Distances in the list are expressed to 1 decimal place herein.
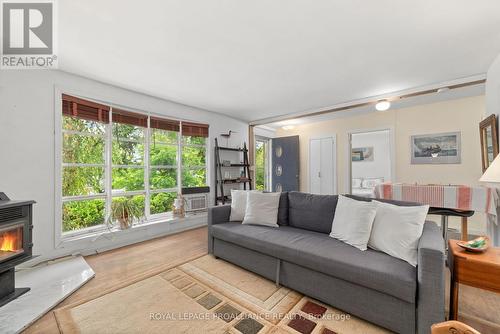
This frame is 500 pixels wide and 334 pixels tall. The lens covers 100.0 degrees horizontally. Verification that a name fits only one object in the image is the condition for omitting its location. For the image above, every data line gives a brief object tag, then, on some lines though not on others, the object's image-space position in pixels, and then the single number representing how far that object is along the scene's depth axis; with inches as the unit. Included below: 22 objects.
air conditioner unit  160.6
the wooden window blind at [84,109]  108.2
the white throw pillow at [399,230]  64.3
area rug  60.9
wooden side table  52.7
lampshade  57.3
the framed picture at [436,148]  149.9
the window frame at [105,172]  104.3
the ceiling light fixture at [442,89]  121.3
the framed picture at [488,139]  94.4
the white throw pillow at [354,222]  74.3
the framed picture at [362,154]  255.3
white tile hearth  62.8
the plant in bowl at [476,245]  59.3
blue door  225.0
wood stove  69.2
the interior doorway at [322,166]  205.6
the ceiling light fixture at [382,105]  136.9
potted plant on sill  122.5
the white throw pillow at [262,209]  103.9
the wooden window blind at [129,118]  127.9
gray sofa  54.0
